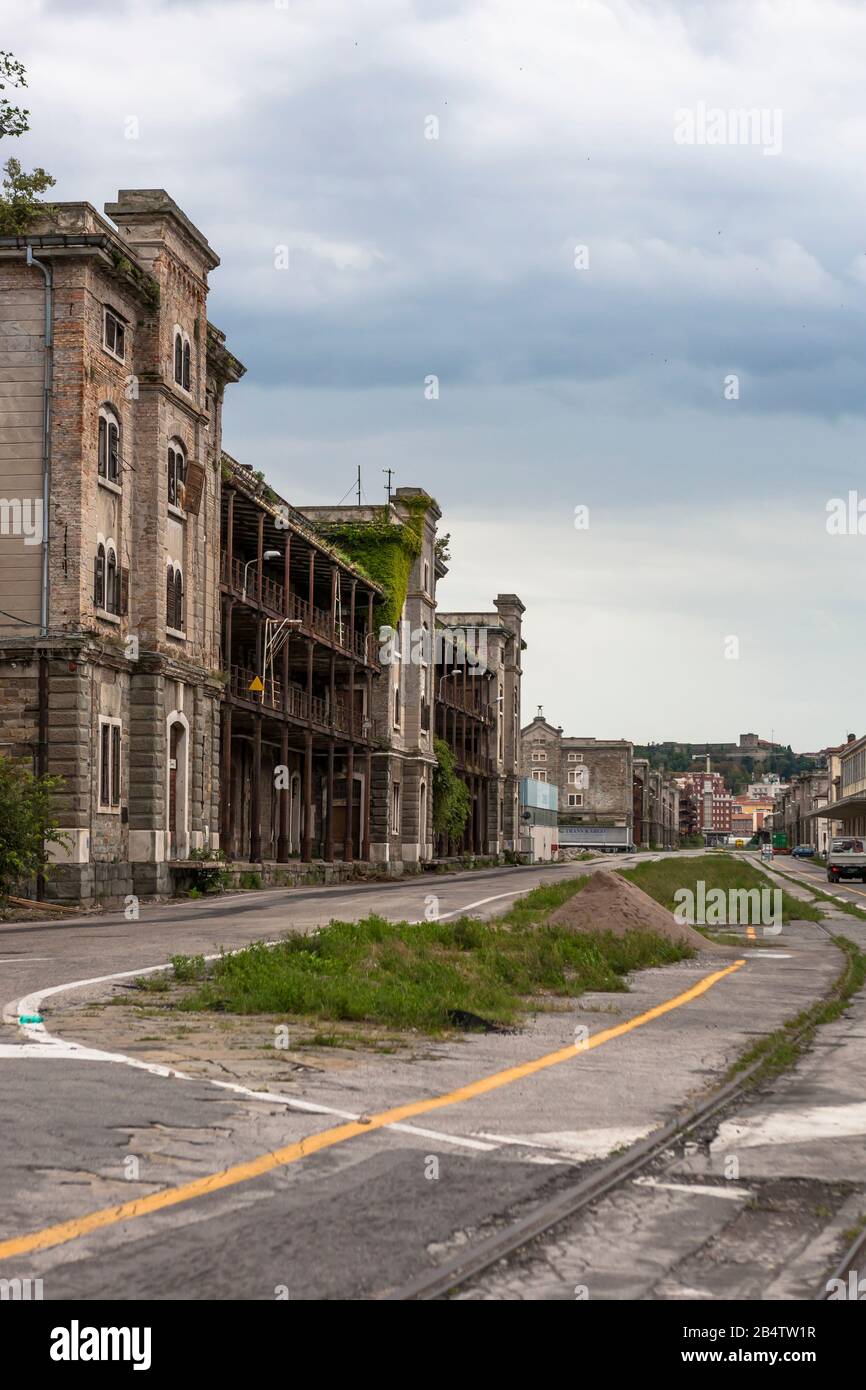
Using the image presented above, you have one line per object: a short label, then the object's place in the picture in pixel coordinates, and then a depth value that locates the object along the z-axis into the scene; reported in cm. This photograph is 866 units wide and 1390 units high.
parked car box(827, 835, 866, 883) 6372
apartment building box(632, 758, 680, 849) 17675
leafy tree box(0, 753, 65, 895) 2844
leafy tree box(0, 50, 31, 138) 3176
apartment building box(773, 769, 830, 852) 18675
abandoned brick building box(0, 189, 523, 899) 3259
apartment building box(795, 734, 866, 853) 11581
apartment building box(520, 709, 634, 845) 15662
